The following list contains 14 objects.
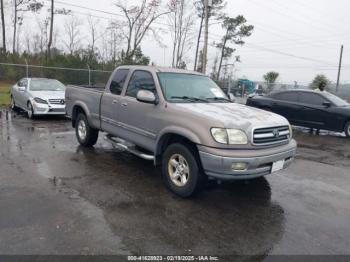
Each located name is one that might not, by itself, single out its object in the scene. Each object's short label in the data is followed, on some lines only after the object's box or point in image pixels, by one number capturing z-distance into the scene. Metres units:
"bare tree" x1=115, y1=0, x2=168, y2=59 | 34.62
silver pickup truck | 4.41
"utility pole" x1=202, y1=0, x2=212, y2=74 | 21.05
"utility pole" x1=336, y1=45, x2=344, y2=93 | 40.64
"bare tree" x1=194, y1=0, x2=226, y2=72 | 34.84
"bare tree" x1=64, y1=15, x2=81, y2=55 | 47.03
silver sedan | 11.70
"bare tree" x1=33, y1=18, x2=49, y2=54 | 43.28
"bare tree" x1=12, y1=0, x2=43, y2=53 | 34.12
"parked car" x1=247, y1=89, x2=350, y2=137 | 11.17
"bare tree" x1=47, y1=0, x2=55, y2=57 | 31.03
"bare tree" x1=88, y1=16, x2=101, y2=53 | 44.49
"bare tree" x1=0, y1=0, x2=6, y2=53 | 32.81
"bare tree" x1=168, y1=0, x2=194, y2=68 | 35.22
